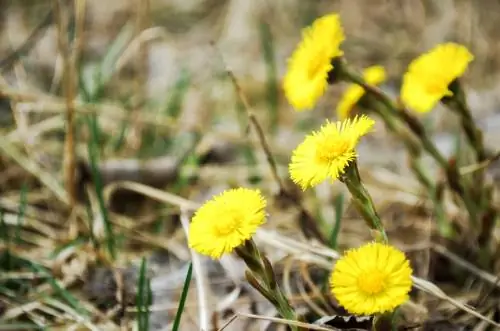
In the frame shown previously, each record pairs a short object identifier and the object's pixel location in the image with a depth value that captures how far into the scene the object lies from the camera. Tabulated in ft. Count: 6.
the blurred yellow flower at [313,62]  3.37
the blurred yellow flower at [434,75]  3.39
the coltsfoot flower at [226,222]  3.19
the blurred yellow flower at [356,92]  3.45
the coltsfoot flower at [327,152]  3.21
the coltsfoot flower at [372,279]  3.15
